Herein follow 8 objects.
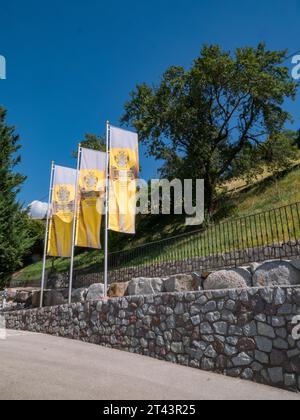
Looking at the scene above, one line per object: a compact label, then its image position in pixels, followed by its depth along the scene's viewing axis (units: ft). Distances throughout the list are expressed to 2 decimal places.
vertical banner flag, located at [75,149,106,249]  38.65
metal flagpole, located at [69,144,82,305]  39.75
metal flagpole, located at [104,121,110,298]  34.06
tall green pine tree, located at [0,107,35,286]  51.88
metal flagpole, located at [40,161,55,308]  44.60
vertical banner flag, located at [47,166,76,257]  42.52
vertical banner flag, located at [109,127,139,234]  35.37
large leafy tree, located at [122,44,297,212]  66.49
